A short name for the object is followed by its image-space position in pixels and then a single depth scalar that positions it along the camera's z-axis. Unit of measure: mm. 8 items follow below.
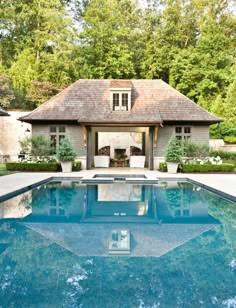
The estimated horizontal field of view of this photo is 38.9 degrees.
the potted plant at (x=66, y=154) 16312
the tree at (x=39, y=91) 27606
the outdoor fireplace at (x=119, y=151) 24600
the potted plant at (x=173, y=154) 16141
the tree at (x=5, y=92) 25859
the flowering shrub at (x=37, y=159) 17047
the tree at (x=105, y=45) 31141
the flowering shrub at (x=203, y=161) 16719
